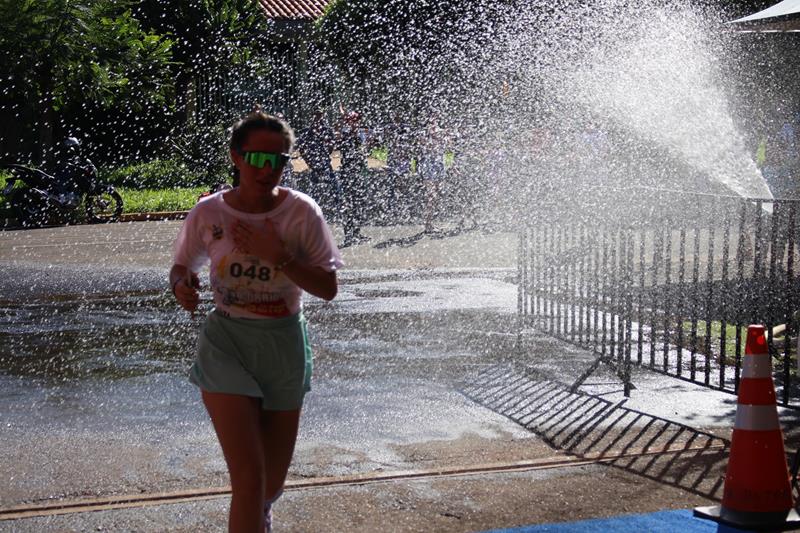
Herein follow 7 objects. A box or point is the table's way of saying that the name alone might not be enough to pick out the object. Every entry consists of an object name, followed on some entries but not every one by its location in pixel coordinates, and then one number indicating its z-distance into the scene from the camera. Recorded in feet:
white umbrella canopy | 32.19
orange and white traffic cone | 16.34
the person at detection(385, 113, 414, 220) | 70.69
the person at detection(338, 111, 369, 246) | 56.44
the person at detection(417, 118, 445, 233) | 67.26
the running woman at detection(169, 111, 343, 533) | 13.15
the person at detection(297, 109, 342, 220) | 59.98
